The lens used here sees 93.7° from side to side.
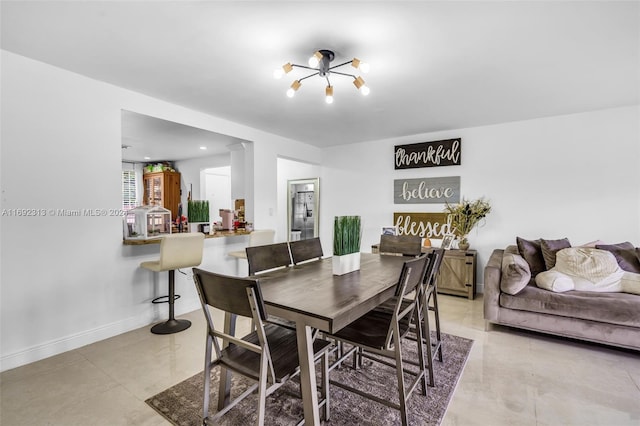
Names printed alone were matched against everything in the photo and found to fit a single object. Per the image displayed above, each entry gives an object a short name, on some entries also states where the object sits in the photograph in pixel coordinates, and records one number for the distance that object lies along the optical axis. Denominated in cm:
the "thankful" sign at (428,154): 451
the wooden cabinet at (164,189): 690
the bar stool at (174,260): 288
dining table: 138
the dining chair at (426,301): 207
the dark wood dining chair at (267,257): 215
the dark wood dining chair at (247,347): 128
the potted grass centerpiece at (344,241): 204
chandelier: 213
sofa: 251
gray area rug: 175
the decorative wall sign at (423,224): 462
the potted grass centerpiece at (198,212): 386
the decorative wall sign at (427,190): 457
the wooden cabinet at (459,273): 405
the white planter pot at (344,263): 205
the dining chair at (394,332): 164
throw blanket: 274
